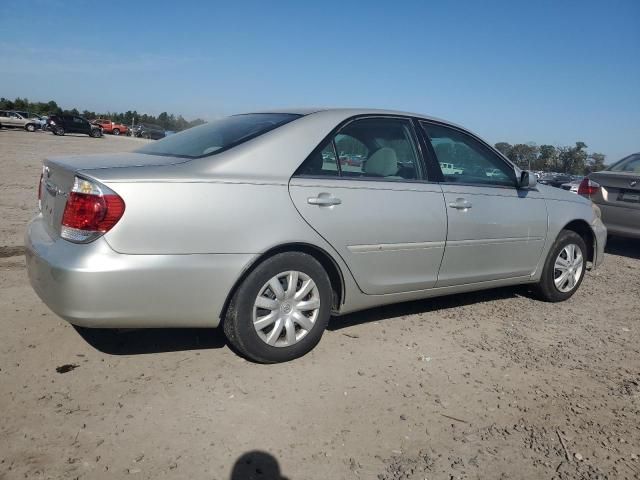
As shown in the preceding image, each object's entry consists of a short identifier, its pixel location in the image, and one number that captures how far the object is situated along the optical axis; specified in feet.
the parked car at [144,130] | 180.73
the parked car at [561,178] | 35.46
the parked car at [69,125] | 122.42
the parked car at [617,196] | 23.61
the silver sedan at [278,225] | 8.59
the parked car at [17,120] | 124.16
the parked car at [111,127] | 178.89
